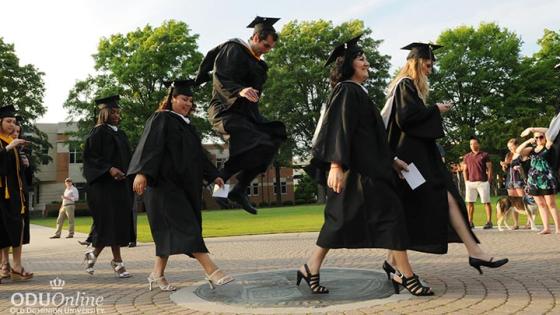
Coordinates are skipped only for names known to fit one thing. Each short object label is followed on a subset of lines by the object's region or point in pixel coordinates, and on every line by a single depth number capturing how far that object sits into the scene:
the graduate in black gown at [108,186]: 6.99
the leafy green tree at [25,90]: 45.41
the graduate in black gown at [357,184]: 4.46
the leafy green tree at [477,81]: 44.56
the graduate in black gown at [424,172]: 4.93
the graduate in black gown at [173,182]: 5.07
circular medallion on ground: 4.27
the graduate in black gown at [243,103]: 5.39
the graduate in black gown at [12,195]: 6.82
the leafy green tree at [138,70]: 40.56
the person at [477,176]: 12.40
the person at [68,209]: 15.95
